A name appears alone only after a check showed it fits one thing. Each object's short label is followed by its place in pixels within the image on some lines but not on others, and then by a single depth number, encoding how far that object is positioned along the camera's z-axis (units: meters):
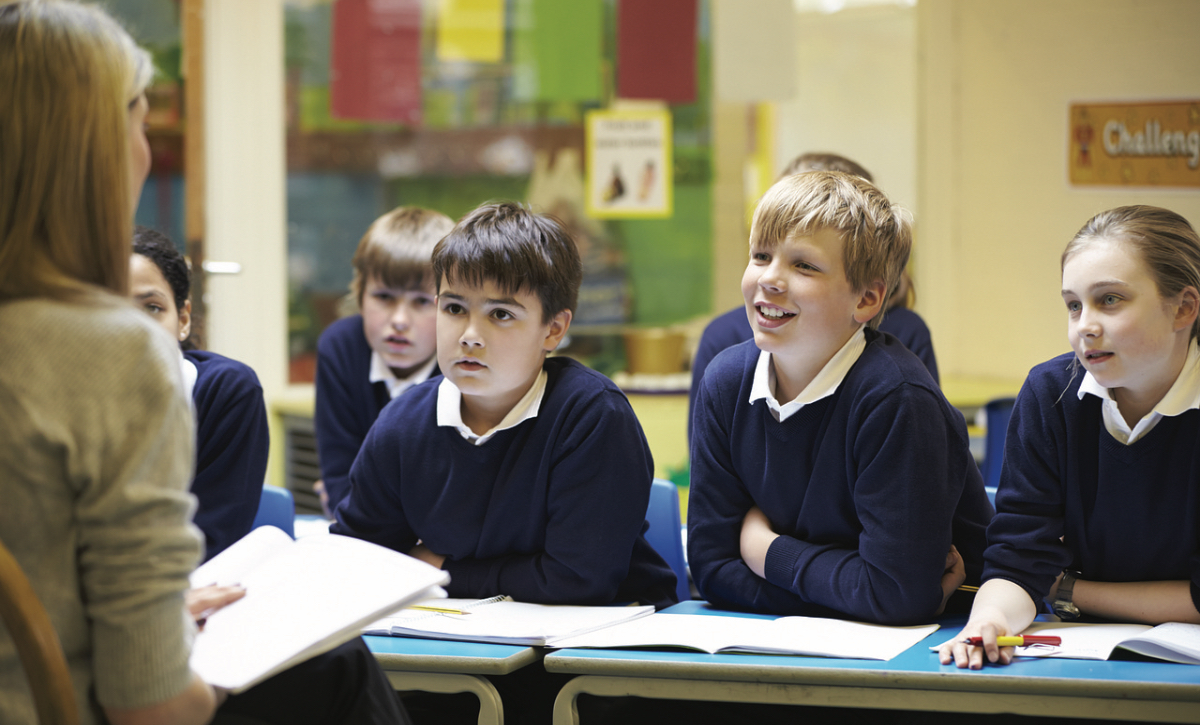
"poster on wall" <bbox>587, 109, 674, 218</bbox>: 5.42
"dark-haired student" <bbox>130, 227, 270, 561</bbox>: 3.75
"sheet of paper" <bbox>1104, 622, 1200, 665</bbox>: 3.42
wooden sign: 4.90
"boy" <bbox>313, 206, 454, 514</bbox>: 4.23
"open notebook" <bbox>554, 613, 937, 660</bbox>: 3.45
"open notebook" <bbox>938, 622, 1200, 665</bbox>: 3.42
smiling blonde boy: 3.58
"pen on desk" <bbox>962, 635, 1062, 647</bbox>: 3.44
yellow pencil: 3.62
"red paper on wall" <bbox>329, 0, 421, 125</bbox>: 5.43
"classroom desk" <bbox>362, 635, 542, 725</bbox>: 3.45
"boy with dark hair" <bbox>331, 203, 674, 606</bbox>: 3.69
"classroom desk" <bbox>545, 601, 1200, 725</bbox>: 3.35
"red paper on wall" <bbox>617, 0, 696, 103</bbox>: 5.34
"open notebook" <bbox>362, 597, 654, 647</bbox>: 3.51
